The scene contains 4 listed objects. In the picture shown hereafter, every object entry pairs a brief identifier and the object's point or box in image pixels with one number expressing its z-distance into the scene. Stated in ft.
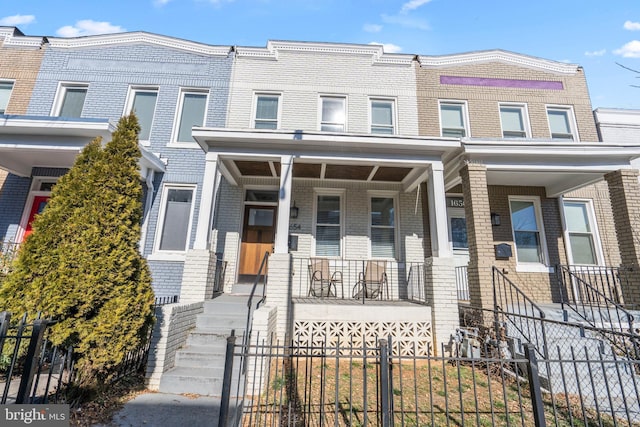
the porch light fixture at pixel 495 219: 27.93
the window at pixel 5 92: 30.25
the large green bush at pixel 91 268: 11.91
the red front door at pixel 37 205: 26.68
